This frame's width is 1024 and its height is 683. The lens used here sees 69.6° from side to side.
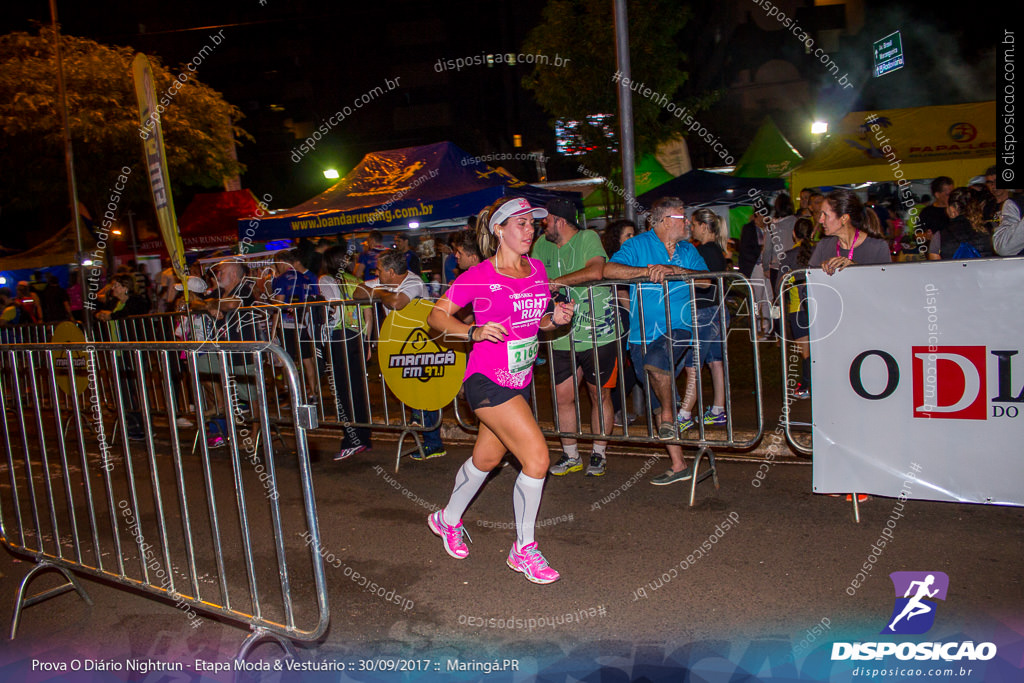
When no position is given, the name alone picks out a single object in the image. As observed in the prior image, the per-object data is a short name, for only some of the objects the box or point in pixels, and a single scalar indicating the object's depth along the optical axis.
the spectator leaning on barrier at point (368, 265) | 12.21
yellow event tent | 13.02
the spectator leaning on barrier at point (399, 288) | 6.37
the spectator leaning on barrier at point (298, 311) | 7.28
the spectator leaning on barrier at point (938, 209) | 8.40
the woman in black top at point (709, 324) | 5.62
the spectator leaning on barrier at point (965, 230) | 6.52
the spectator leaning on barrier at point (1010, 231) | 5.50
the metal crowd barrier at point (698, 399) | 4.83
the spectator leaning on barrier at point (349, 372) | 6.85
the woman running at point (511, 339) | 3.87
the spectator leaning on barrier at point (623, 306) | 6.06
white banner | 3.98
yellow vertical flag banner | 7.12
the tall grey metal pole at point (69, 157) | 15.58
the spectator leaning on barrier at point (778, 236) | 9.97
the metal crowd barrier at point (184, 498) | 3.15
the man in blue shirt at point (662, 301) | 5.28
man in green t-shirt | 5.63
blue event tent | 11.09
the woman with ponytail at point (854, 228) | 4.93
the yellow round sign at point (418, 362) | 6.24
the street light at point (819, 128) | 28.98
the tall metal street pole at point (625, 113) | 7.95
